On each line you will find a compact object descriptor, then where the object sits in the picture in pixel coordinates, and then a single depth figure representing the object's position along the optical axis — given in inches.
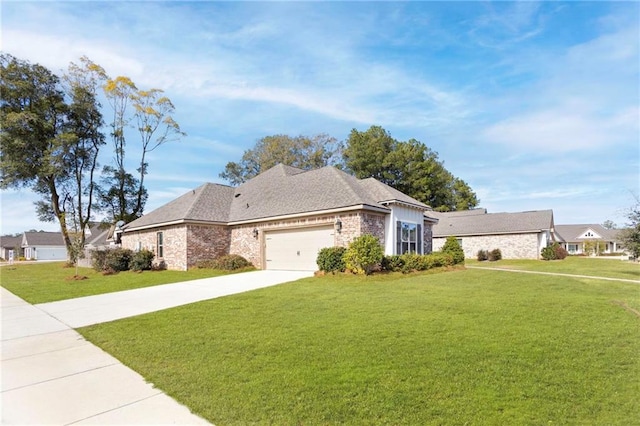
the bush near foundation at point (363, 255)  525.0
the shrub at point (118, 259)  784.3
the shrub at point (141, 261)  783.1
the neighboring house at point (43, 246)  2289.6
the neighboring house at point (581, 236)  2183.3
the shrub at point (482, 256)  1167.0
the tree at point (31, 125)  999.0
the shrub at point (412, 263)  583.8
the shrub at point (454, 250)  714.6
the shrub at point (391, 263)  577.3
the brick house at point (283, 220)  633.0
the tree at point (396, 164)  1625.2
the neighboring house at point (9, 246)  2519.7
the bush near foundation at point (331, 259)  562.0
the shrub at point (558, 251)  1149.1
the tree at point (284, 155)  1622.8
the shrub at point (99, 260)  808.1
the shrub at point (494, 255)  1143.6
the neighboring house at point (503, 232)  1159.6
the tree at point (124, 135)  1268.5
